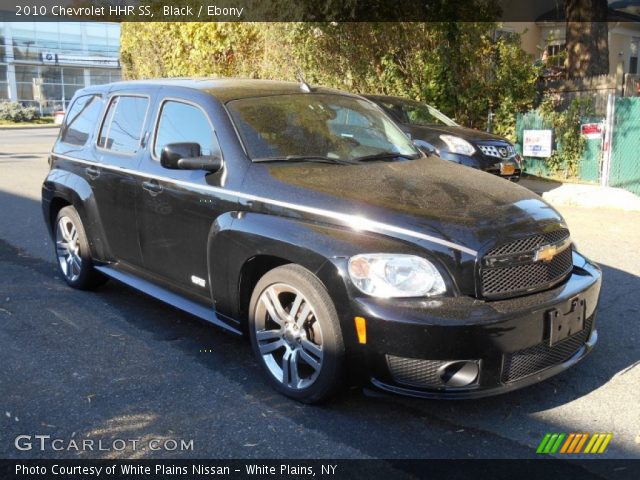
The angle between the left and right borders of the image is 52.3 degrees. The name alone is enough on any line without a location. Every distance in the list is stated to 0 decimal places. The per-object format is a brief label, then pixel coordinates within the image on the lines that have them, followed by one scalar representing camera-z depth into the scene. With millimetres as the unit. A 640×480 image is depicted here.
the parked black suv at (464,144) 9922
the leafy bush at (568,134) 11797
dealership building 52375
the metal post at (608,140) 10828
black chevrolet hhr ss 3271
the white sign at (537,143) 12094
